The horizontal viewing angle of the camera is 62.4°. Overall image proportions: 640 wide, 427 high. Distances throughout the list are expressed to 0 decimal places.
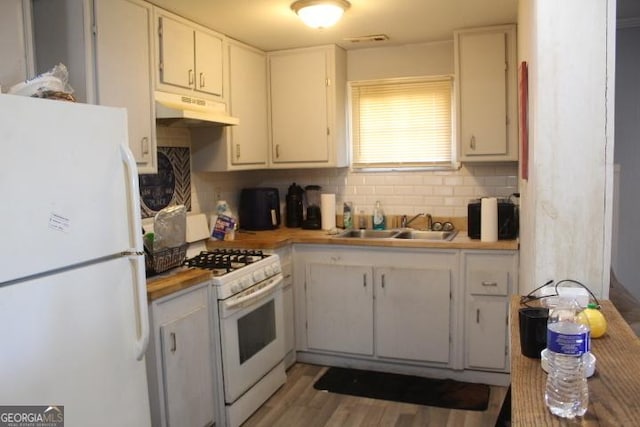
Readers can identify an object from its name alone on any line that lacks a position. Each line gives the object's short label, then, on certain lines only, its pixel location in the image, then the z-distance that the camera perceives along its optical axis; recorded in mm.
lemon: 1530
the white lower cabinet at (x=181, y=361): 2383
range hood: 2855
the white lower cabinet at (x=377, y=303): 3412
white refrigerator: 1498
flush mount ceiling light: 2791
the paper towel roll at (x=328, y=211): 4008
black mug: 1431
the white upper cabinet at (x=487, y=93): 3441
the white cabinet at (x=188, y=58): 2891
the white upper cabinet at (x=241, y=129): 3551
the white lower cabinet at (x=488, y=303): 3266
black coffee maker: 4180
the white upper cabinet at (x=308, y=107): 3865
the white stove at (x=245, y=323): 2811
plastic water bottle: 1142
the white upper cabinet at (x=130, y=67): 2496
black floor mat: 3172
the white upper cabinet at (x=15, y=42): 2049
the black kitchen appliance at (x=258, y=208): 4000
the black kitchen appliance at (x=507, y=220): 3346
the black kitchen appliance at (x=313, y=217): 4090
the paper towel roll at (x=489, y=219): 3330
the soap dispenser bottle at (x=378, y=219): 4008
